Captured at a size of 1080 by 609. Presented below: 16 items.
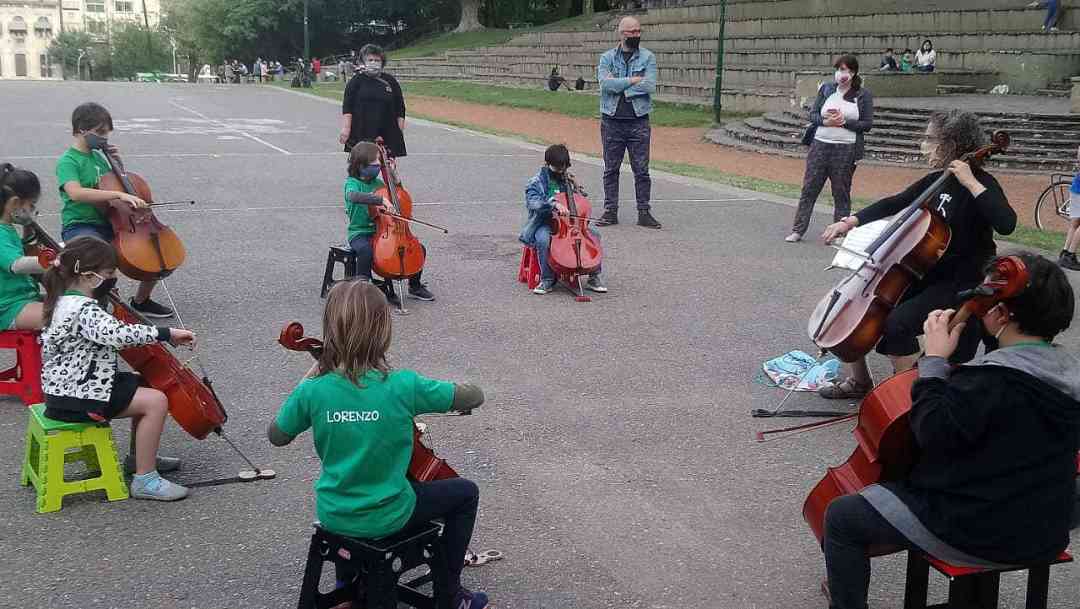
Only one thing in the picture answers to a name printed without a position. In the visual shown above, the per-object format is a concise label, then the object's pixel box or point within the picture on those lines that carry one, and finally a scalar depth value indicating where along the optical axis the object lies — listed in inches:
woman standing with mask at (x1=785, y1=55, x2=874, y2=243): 381.1
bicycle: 455.2
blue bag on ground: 225.8
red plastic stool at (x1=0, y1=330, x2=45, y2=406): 199.0
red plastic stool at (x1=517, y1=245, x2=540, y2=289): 311.9
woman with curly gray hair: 191.5
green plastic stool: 156.3
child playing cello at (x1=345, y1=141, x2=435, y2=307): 274.2
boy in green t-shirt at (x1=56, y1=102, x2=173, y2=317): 241.8
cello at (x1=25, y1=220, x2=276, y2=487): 164.1
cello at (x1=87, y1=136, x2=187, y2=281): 246.1
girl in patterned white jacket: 151.8
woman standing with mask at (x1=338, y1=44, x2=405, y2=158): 366.3
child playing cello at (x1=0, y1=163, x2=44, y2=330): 197.3
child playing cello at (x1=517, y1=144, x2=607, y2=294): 297.4
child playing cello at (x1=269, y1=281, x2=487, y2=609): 116.0
